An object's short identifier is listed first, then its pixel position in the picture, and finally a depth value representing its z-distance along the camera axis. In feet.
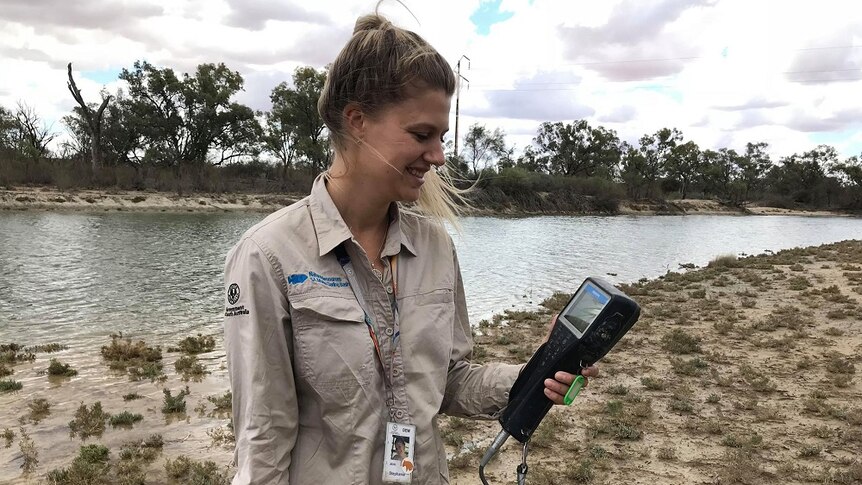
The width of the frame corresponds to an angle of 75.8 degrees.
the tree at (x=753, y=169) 381.19
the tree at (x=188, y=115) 185.57
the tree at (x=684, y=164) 346.33
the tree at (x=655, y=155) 337.11
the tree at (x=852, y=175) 342.44
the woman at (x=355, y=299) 5.04
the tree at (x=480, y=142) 266.36
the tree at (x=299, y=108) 206.90
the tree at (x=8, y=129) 184.14
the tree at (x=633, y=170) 304.30
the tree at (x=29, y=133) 181.47
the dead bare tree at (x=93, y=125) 165.17
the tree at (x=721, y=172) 351.87
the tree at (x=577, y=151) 314.14
